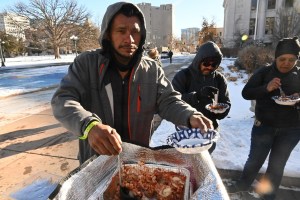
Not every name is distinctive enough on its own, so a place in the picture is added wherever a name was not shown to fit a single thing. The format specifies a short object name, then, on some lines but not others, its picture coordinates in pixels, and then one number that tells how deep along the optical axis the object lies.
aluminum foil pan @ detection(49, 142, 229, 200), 1.06
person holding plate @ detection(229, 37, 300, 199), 2.53
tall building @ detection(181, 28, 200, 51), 72.19
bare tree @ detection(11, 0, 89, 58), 34.77
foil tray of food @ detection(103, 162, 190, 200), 1.22
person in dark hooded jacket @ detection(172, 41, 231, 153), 2.59
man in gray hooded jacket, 1.54
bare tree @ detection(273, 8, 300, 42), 18.19
